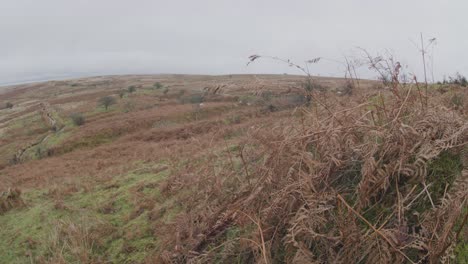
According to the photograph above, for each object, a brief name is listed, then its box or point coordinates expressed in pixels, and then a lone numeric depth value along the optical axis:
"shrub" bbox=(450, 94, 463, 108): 4.05
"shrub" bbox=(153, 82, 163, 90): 61.12
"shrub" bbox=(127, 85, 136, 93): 57.08
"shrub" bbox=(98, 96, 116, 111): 45.13
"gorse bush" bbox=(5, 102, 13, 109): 69.83
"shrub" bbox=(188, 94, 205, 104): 42.00
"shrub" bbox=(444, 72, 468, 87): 8.71
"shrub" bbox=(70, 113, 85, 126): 36.69
